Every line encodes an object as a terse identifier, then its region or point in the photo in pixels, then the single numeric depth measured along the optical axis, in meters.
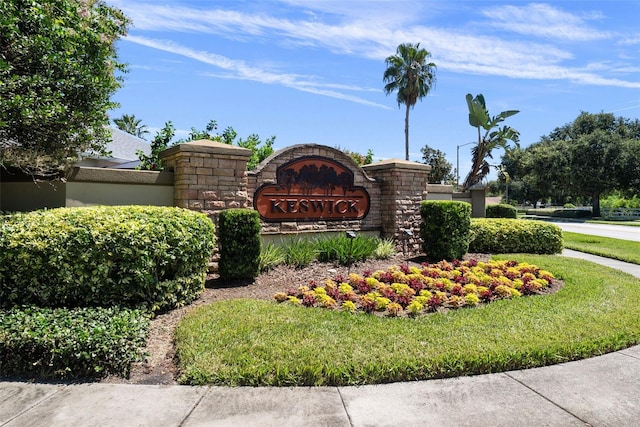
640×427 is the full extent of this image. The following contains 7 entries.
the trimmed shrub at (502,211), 15.86
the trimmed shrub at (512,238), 11.01
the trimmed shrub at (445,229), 9.34
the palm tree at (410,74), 31.09
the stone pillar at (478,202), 14.75
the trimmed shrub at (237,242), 6.78
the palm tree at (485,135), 22.91
